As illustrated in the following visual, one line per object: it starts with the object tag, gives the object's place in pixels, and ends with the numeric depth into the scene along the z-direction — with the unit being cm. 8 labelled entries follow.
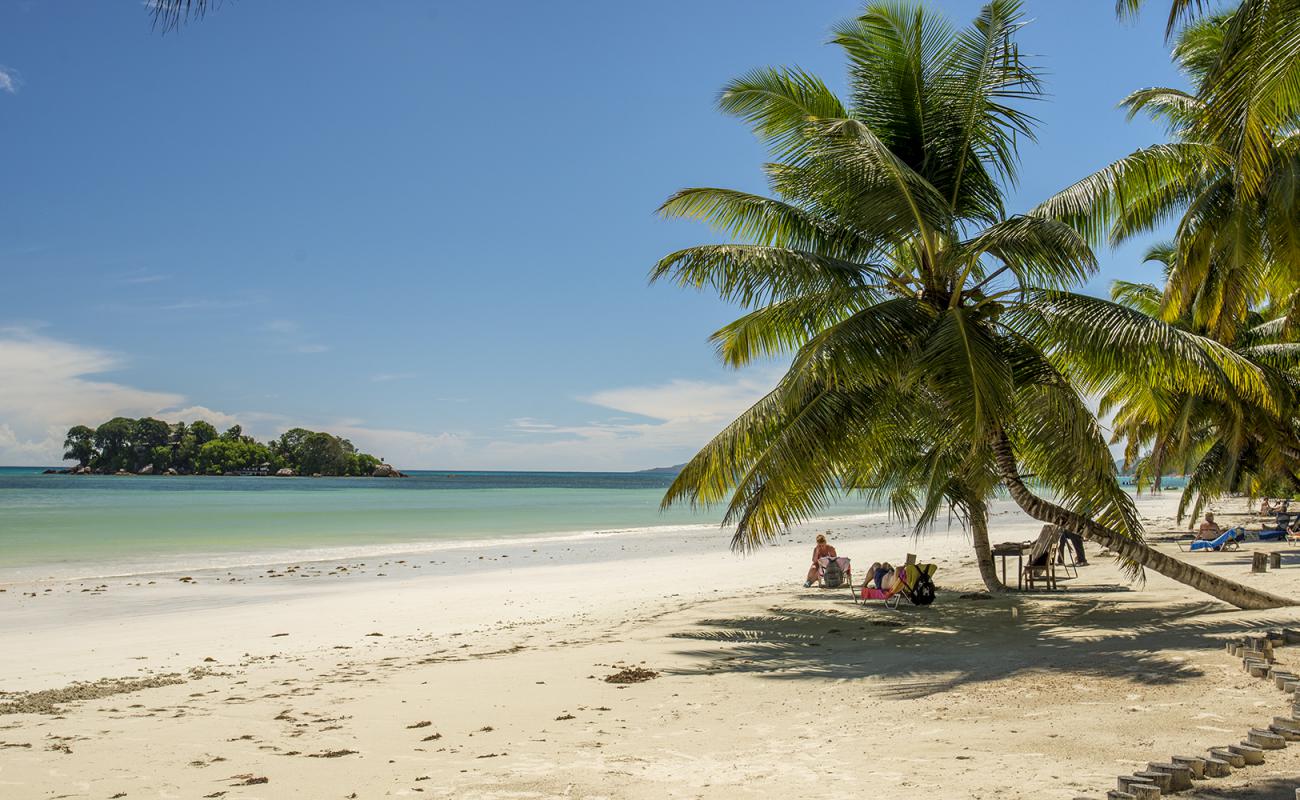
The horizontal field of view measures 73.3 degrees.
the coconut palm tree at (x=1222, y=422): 1052
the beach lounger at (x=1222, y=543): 1916
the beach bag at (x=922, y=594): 1194
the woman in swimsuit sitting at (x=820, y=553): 1487
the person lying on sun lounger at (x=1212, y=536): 1919
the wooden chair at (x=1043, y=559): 1292
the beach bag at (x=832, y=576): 1456
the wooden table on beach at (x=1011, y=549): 1251
